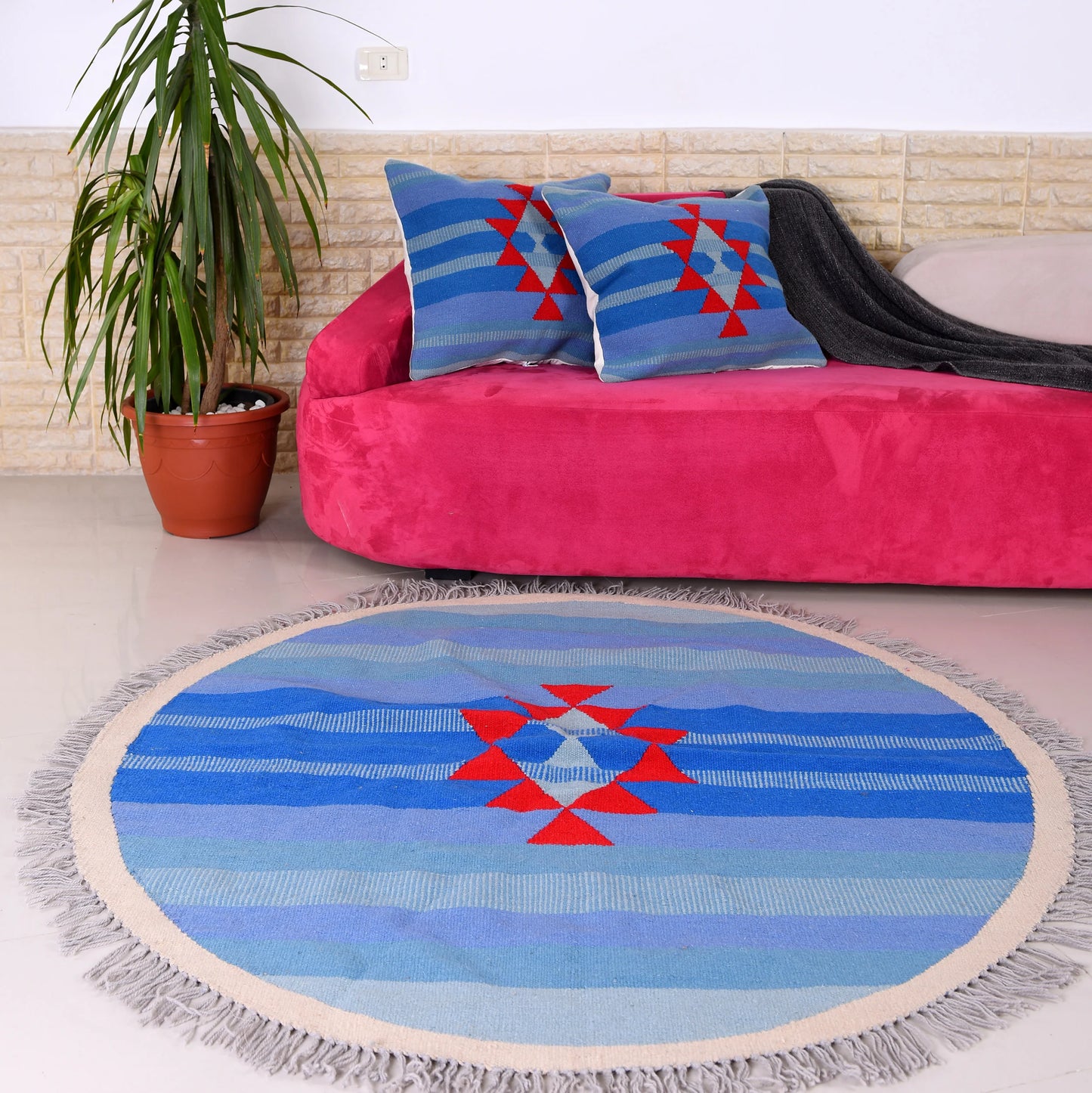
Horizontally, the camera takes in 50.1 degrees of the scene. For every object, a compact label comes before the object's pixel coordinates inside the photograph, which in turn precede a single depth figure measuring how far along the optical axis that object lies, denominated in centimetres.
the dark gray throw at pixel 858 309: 264
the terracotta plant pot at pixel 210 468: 268
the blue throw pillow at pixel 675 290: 249
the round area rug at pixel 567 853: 122
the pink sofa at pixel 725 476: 232
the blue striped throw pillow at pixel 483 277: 250
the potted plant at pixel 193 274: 249
